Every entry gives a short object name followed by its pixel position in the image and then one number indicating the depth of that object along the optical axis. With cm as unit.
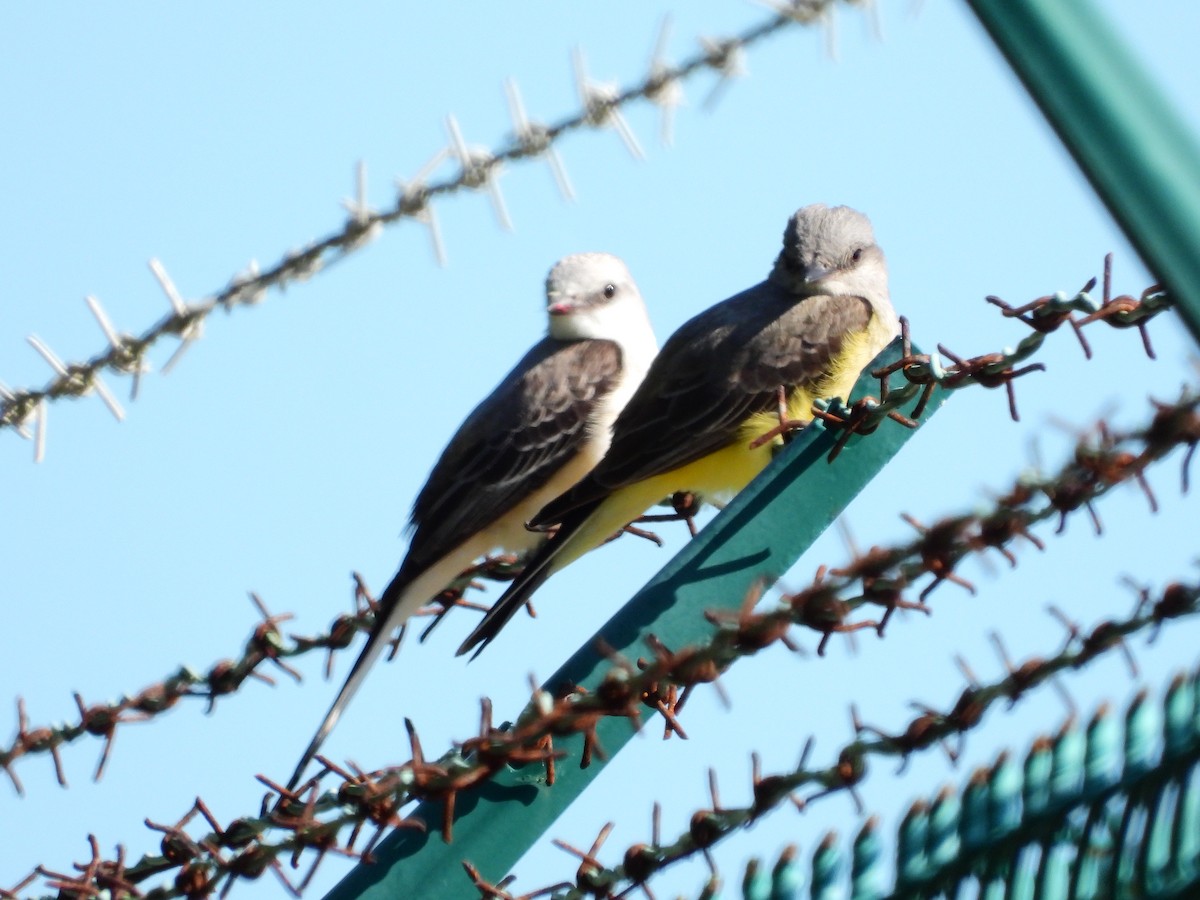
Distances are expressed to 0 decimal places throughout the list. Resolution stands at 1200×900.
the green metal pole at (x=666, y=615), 616
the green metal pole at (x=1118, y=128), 297
